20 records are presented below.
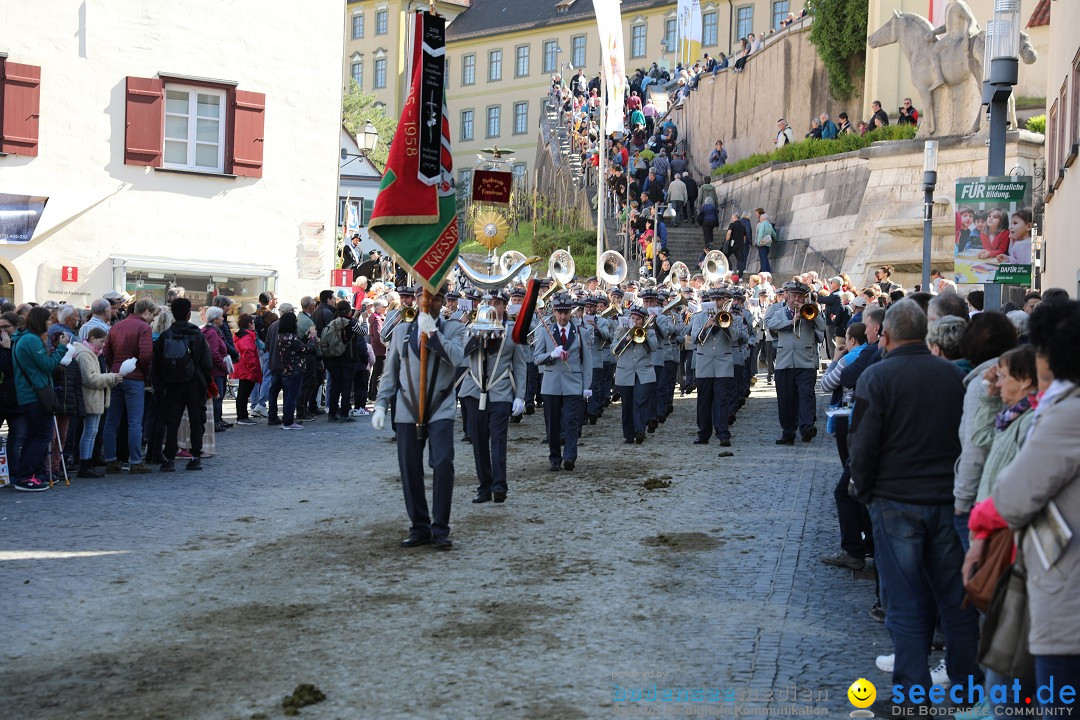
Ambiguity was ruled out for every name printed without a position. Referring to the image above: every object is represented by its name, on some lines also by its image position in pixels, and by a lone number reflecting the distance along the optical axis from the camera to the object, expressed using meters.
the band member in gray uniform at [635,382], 16.50
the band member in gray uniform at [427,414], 9.66
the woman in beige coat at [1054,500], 4.16
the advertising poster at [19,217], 22.81
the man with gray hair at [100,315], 13.68
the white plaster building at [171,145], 23.18
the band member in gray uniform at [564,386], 14.09
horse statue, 29.44
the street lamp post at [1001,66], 11.89
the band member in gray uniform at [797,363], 16.30
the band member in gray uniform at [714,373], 16.44
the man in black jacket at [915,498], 5.79
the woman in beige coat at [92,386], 12.95
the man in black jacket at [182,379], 13.59
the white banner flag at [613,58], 29.89
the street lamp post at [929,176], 21.62
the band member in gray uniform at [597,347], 18.31
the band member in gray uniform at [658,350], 18.17
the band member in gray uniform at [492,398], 11.88
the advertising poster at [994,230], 12.03
